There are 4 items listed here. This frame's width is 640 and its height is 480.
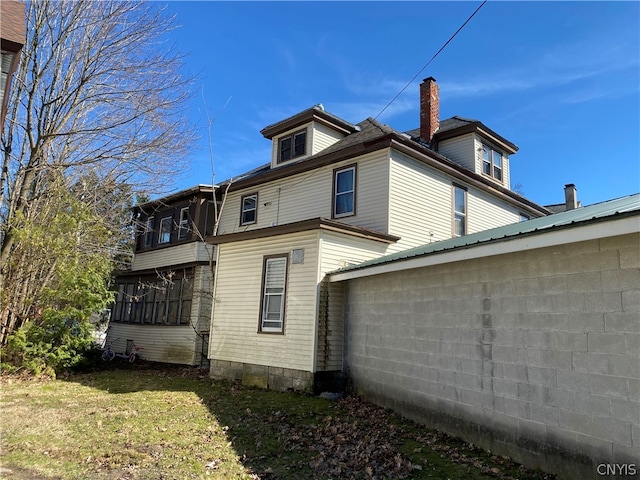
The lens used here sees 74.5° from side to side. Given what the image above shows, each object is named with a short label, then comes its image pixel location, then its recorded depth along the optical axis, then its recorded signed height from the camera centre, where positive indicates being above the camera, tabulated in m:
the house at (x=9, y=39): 7.91 +4.90
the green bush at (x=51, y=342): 12.00 -1.02
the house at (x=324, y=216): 10.16 +3.48
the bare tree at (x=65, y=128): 12.37 +5.54
